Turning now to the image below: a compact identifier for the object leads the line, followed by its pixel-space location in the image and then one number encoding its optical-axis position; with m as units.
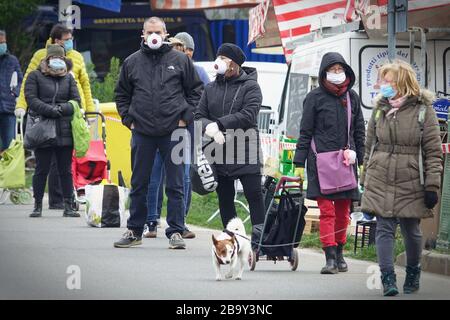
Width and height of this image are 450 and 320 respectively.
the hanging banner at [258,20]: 20.41
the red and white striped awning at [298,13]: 19.31
